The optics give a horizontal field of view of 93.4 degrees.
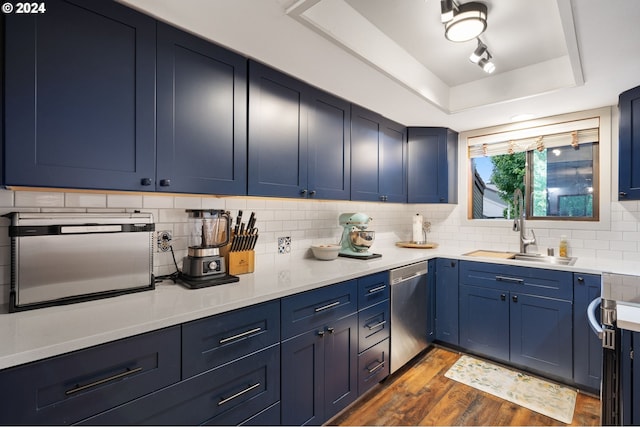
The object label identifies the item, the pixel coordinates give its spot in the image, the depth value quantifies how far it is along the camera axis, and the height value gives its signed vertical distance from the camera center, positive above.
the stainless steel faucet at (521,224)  2.94 -0.11
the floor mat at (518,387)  2.05 -1.32
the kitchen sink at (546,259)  2.61 -0.42
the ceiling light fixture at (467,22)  1.63 +1.04
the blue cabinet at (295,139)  1.83 +0.51
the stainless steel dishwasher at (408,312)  2.34 -0.84
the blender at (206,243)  1.61 -0.18
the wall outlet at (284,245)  2.36 -0.26
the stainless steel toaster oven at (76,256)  1.17 -0.19
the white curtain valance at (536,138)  2.72 +0.74
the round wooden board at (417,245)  3.25 -0.36
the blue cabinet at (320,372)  1.58 -0.92
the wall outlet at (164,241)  1.71 -0.16
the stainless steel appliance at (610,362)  1.16 -0.58
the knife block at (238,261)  1.82 -0.30
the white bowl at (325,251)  2.40 -0.32
